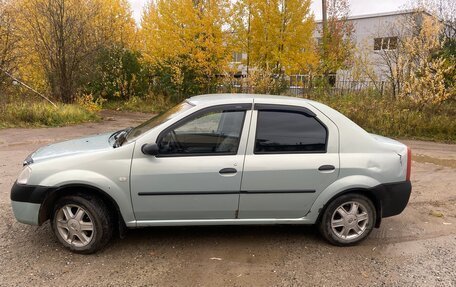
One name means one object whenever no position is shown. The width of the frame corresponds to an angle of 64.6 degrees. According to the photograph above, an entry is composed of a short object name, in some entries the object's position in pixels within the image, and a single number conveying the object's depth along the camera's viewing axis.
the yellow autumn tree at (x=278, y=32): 16.97
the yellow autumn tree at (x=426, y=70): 10.98
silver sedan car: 3.50
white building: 16.47
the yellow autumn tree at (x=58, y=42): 12.71
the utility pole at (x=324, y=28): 24.38
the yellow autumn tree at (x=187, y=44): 15.73
